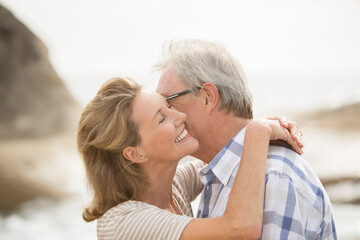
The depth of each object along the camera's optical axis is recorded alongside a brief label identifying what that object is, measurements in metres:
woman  1.72
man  1.68
